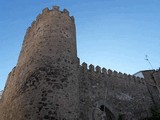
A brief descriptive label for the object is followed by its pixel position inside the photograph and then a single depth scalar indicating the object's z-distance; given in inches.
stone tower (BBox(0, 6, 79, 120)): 290.8
